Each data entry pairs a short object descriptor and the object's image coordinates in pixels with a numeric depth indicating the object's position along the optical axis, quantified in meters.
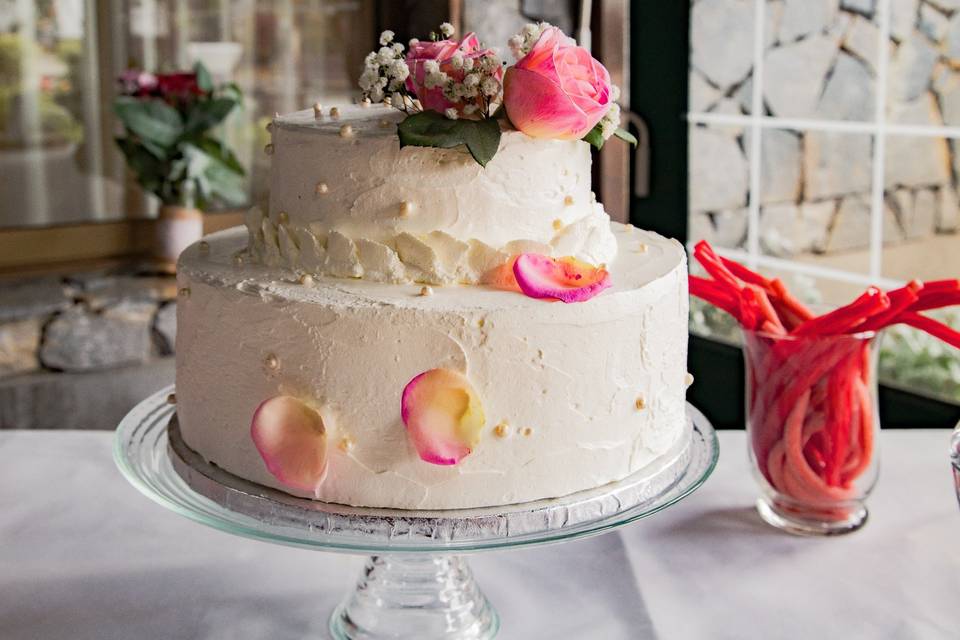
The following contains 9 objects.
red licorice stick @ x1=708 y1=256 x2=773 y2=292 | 1.47
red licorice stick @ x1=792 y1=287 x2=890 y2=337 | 1.35
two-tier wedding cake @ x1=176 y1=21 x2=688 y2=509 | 1.04
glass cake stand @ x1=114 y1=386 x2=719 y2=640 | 1.02
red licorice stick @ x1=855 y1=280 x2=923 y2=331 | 1.34
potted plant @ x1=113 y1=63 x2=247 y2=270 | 2.93
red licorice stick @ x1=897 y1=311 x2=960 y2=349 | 1.33
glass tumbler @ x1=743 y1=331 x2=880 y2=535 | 1.36
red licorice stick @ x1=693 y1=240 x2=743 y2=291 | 1.41
